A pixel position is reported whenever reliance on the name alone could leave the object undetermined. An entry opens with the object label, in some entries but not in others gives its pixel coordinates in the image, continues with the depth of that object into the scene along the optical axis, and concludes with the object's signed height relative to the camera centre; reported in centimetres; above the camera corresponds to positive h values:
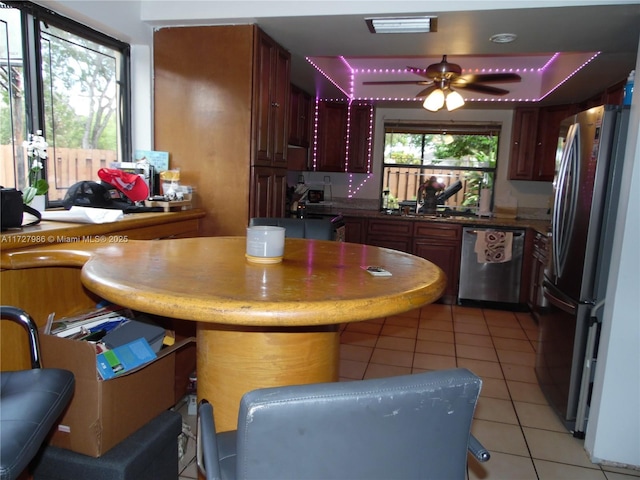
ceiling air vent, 259 +88
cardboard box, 162 -86
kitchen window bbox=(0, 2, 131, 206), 212 +36
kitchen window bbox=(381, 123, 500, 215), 526 +23
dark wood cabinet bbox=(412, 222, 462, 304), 470 -69
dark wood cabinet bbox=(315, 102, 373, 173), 525 +44
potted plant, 198 -2
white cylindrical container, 146 -23
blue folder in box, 165 -71
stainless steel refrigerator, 217 -31
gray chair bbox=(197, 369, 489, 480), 70 -39
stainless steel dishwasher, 452 -89
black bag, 165 -17
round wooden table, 102 -29
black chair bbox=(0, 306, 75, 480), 103 -61
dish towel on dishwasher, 450 -62
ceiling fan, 328 +74
